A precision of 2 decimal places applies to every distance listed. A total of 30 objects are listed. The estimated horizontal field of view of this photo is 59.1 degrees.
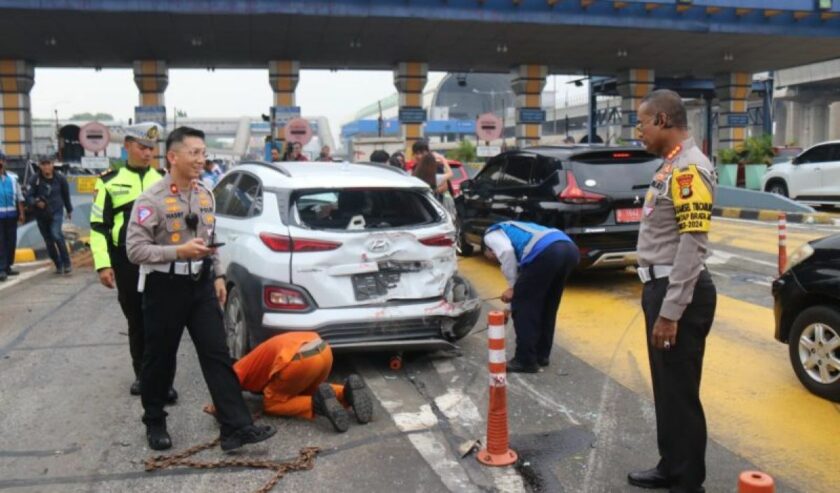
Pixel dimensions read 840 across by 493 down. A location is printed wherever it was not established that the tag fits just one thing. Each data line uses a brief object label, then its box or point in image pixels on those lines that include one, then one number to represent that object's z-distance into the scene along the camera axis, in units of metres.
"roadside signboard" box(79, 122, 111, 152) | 19.16
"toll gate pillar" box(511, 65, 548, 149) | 26.73
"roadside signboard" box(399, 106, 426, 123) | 25.53
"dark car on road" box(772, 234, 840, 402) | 4.82
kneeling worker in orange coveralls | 4.67
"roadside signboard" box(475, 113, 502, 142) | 22.12
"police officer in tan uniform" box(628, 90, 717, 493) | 3.28
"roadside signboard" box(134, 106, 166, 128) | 23.77
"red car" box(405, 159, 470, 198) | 15.45
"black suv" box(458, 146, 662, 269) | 8.53
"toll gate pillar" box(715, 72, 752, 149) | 29.73
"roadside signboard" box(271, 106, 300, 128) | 24.00
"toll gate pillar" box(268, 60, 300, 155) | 25.09
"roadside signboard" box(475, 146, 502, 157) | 22.64
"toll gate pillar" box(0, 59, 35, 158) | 23.86
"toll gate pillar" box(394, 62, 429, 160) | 25.67
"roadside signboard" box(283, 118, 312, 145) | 20.30
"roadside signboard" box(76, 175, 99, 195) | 17.34
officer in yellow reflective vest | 4.96
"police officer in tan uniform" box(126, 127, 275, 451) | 4.13
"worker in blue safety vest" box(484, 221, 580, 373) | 5.69
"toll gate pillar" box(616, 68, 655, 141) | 28.39
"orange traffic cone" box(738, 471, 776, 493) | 2.17
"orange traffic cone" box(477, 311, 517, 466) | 4.04
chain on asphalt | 4.03
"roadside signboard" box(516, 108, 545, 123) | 26.59
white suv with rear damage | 5.28
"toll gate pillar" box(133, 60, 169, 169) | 24.39
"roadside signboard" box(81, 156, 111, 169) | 19.45
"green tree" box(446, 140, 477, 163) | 36.75
